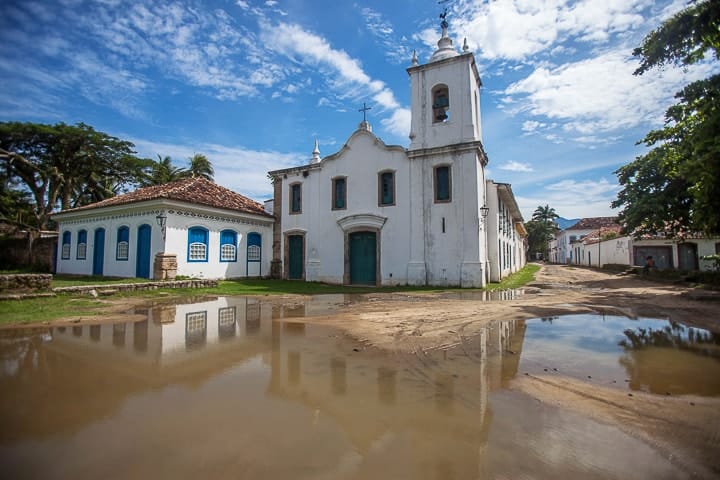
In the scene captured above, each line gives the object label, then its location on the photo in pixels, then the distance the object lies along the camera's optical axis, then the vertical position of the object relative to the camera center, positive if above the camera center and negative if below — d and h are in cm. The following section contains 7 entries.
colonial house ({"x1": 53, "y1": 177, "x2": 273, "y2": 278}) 1555 +146
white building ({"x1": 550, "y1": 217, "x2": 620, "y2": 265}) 5000 +445
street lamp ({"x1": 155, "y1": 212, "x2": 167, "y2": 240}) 1506 +182
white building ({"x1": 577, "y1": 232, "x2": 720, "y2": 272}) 2294 +79
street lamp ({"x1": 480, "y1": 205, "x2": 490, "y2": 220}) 1482 +219
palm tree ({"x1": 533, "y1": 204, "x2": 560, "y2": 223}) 6384 +878
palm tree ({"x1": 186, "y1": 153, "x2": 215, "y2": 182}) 3478 +960
